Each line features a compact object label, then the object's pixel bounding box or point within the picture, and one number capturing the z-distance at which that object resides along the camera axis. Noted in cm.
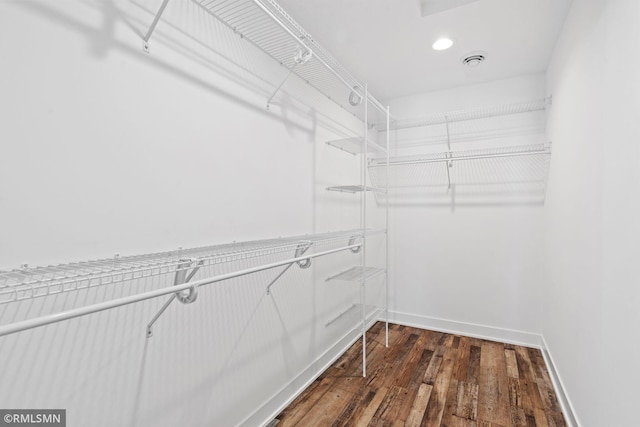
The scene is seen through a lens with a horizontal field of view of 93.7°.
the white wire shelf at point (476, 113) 240
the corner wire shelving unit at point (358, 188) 212
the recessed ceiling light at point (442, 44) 196
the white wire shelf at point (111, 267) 74
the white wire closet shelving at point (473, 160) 242
